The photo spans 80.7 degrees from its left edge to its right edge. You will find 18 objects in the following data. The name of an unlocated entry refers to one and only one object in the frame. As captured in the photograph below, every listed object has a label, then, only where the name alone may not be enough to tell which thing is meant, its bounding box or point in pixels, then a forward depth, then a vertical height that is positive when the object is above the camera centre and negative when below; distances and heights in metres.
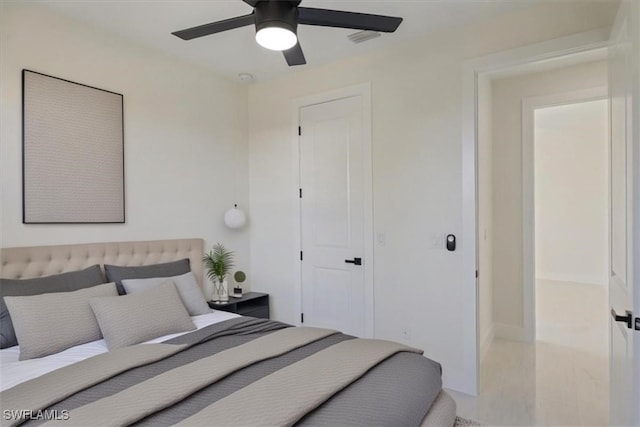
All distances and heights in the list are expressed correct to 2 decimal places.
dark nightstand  3.35 -0.85
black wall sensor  2.84 -0.22
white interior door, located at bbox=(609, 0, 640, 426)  1.47 -0.02
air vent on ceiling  2.91 +1.40
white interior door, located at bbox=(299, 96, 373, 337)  3.36 -0.02
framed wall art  2.44 +0.45
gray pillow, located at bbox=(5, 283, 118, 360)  1.93 -0.57
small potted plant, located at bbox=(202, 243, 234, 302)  3.43 -0.51
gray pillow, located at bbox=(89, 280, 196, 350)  2.08 -0.59
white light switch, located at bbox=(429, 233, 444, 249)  2.93 -0.21
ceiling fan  1.67 +0.96
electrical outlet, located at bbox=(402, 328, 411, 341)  3.09 -0.99
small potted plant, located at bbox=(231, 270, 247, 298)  3.68 -0.64
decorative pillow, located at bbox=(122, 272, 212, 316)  2.59 -0.52
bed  1.28 -0.66
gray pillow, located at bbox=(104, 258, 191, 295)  2.68 -0.42
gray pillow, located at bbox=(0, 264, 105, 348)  2.06 -0.42
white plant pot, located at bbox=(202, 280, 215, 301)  3.56 -0.71
